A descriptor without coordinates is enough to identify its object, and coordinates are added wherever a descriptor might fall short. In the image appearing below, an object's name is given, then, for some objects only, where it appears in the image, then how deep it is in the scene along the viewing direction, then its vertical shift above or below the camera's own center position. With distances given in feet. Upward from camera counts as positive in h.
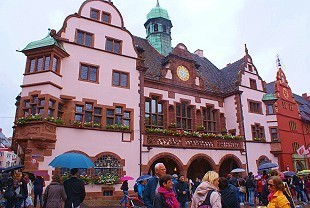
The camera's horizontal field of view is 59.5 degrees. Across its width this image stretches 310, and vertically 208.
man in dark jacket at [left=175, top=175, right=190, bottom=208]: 31.68 -2.76
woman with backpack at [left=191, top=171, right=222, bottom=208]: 14.98 -1.42
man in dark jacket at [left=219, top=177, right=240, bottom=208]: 17.13 -1.75
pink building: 56.24 +15.03
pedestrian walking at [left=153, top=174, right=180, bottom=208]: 15.16 -1.51
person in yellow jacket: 16.80 -1.68
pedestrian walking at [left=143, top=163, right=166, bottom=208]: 18.51 -1.25
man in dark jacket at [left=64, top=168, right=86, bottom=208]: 25.46 -2.12
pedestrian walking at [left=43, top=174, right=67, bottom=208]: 24.72 -2.43
